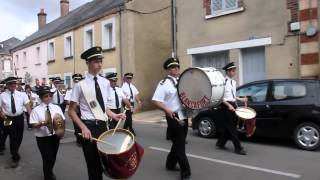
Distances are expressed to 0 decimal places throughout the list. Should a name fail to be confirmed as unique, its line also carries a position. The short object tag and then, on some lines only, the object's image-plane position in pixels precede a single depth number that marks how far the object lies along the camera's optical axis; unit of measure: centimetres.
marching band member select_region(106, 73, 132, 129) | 1055
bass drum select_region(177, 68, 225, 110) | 704
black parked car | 952
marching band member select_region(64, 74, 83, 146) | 1106
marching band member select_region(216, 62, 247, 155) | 909
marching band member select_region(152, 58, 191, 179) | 691
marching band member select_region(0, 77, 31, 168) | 895
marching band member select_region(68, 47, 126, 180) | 530
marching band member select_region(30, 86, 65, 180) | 720
